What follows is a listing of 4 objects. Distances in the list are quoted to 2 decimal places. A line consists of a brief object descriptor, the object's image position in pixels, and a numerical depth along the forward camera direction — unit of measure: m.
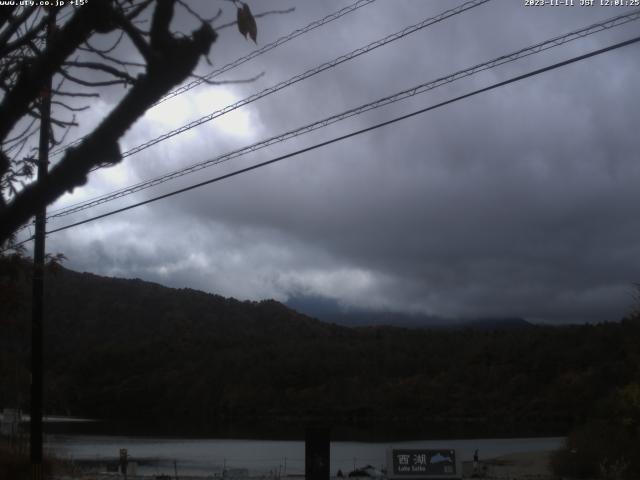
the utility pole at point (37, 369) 18.52
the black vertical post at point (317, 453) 17.09
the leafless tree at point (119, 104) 3.99
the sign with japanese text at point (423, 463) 20.16
